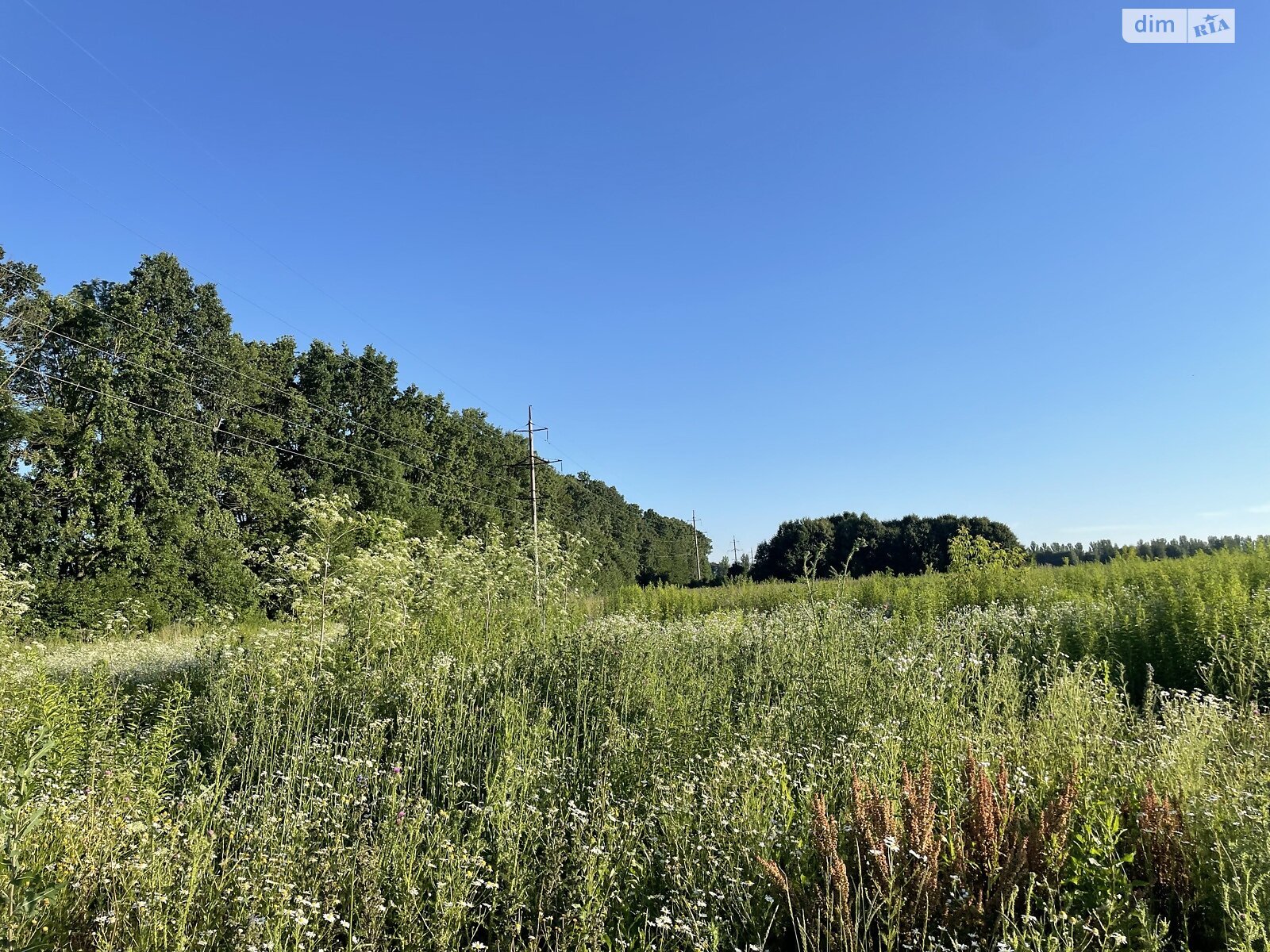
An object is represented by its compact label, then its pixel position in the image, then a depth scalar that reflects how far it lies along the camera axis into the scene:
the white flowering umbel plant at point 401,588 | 6.64
